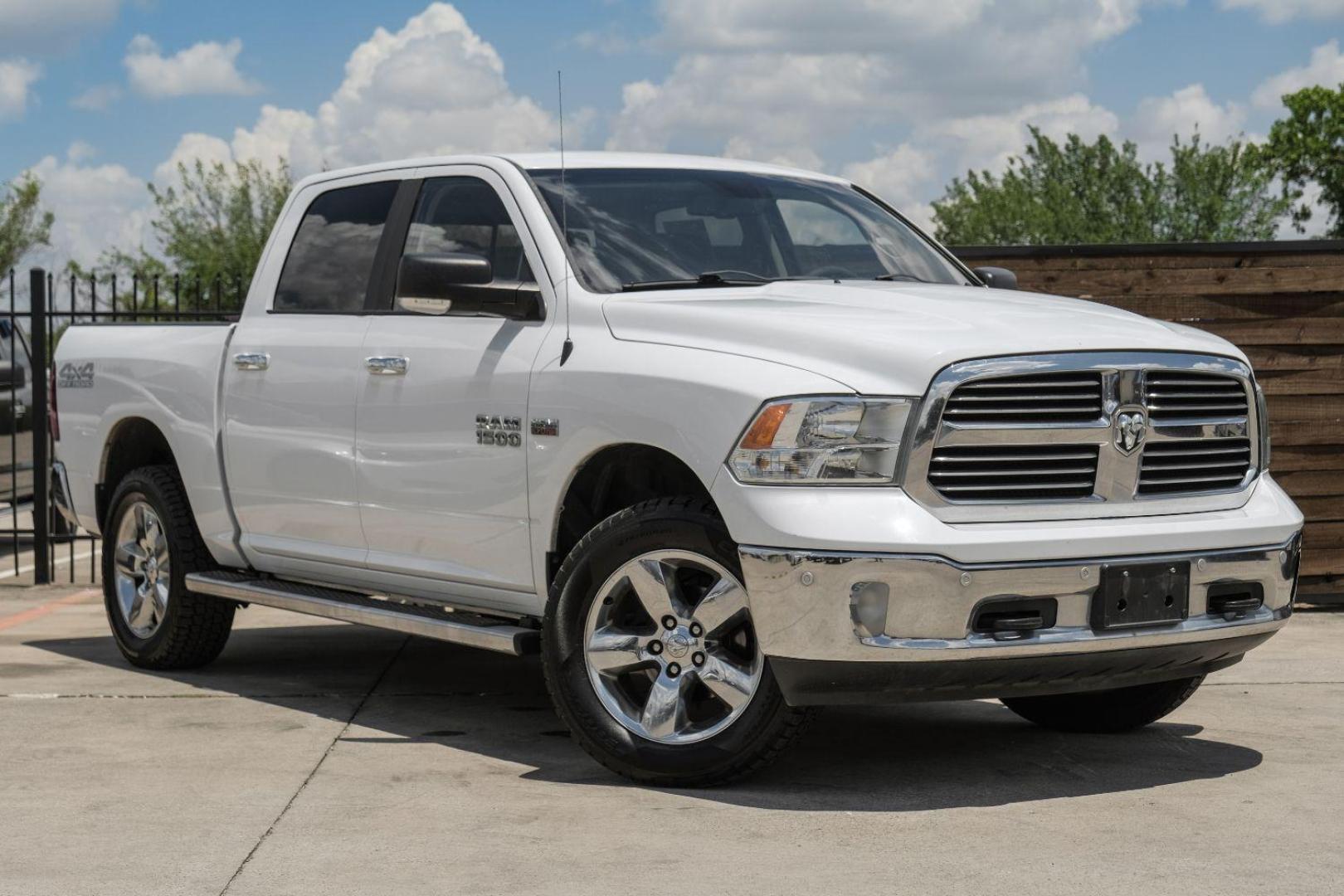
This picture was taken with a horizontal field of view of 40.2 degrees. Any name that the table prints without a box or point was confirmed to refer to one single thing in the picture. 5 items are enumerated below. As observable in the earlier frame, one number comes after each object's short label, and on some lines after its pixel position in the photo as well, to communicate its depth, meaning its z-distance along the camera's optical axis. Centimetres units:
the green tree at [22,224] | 4909
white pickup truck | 509
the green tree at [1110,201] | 7275
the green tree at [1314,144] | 5728
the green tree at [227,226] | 4991
